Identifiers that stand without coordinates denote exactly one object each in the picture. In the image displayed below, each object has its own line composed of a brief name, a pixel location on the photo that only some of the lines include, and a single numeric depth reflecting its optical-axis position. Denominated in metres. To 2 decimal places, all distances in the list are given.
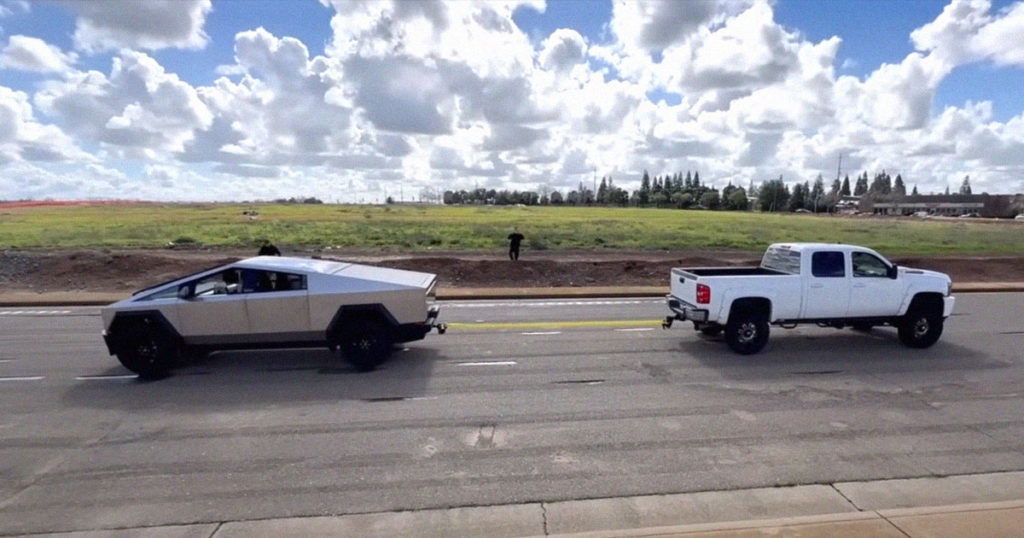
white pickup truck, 9.09
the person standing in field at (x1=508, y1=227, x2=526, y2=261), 21.72
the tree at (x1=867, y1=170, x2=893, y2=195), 182.27
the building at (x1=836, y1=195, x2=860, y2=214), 140.93
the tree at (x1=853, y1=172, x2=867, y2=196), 188.60
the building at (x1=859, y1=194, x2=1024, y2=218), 113.81
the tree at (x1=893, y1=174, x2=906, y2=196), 176.12
